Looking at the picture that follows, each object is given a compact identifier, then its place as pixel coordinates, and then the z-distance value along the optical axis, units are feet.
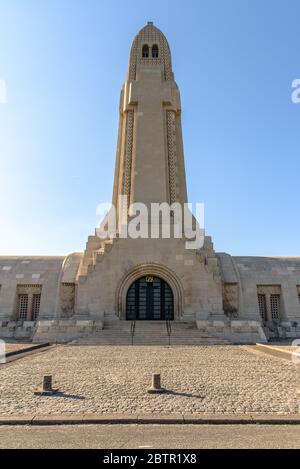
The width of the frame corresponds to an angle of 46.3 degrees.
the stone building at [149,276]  72.54
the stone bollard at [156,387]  25.66
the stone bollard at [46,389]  25.46
